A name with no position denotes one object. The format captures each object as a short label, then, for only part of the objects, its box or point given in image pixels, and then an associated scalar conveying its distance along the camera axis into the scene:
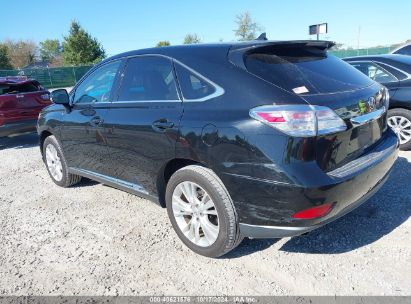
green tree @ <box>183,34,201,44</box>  67.45
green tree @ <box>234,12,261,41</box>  55.34
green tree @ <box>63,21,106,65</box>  44.56
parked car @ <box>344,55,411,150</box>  5.21
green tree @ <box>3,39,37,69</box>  67.30
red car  7.33
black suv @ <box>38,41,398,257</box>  2.24
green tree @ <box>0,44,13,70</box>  45.25
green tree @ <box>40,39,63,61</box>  96.44
